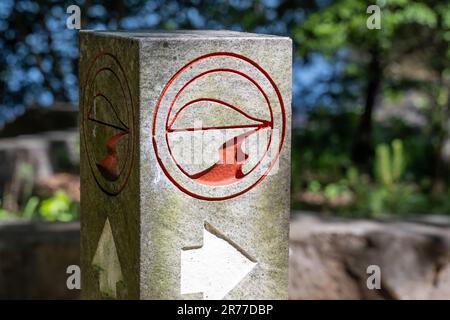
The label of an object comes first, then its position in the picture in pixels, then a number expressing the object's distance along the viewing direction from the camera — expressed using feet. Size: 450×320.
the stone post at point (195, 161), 9.46
